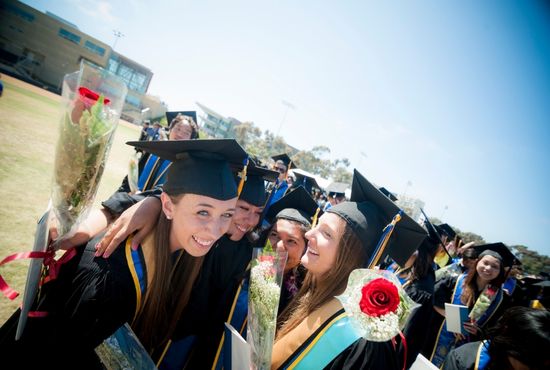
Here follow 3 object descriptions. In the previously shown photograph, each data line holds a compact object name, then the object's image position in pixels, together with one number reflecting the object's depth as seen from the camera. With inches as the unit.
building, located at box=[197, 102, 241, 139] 2942.9
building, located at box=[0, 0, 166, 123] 1397.3
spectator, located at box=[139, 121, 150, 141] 482.9
